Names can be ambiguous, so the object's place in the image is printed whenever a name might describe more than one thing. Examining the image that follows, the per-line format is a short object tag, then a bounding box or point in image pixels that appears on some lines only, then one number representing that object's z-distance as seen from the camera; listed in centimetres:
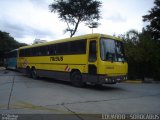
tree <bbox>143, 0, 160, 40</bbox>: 1875
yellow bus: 766
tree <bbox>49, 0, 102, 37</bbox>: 2053
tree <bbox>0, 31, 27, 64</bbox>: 3215
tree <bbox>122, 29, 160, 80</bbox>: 1104
